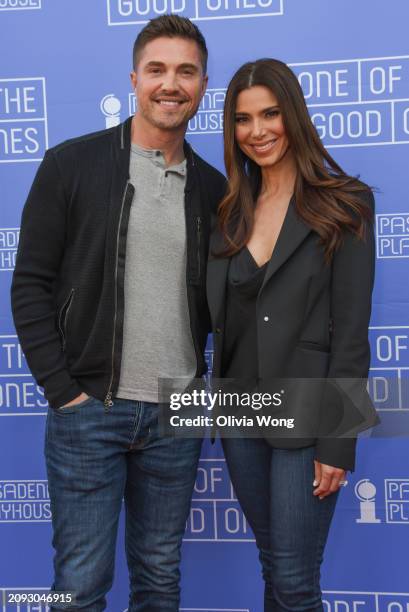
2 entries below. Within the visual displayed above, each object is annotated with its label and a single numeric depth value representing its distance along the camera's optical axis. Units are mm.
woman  1672
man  1796
